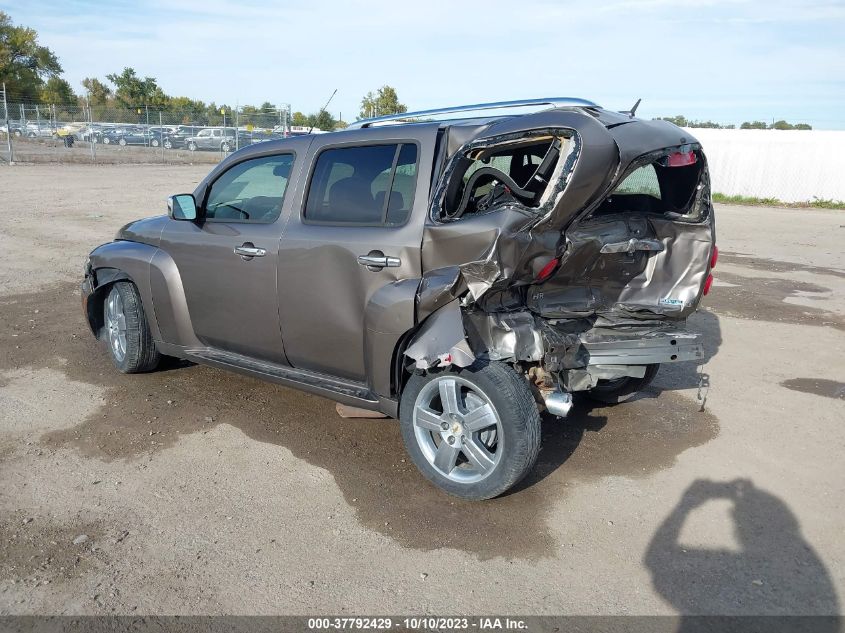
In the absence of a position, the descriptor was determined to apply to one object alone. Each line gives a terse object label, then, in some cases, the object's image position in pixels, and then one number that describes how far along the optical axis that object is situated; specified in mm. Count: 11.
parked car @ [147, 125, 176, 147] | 37541
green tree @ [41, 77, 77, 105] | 58750
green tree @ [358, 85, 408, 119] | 46719
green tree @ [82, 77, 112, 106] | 70125
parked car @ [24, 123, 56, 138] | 36969
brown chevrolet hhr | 3553
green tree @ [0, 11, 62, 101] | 56844
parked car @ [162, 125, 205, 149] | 38147
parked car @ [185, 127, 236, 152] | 37938
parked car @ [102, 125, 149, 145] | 38216
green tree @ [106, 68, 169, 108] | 59688
